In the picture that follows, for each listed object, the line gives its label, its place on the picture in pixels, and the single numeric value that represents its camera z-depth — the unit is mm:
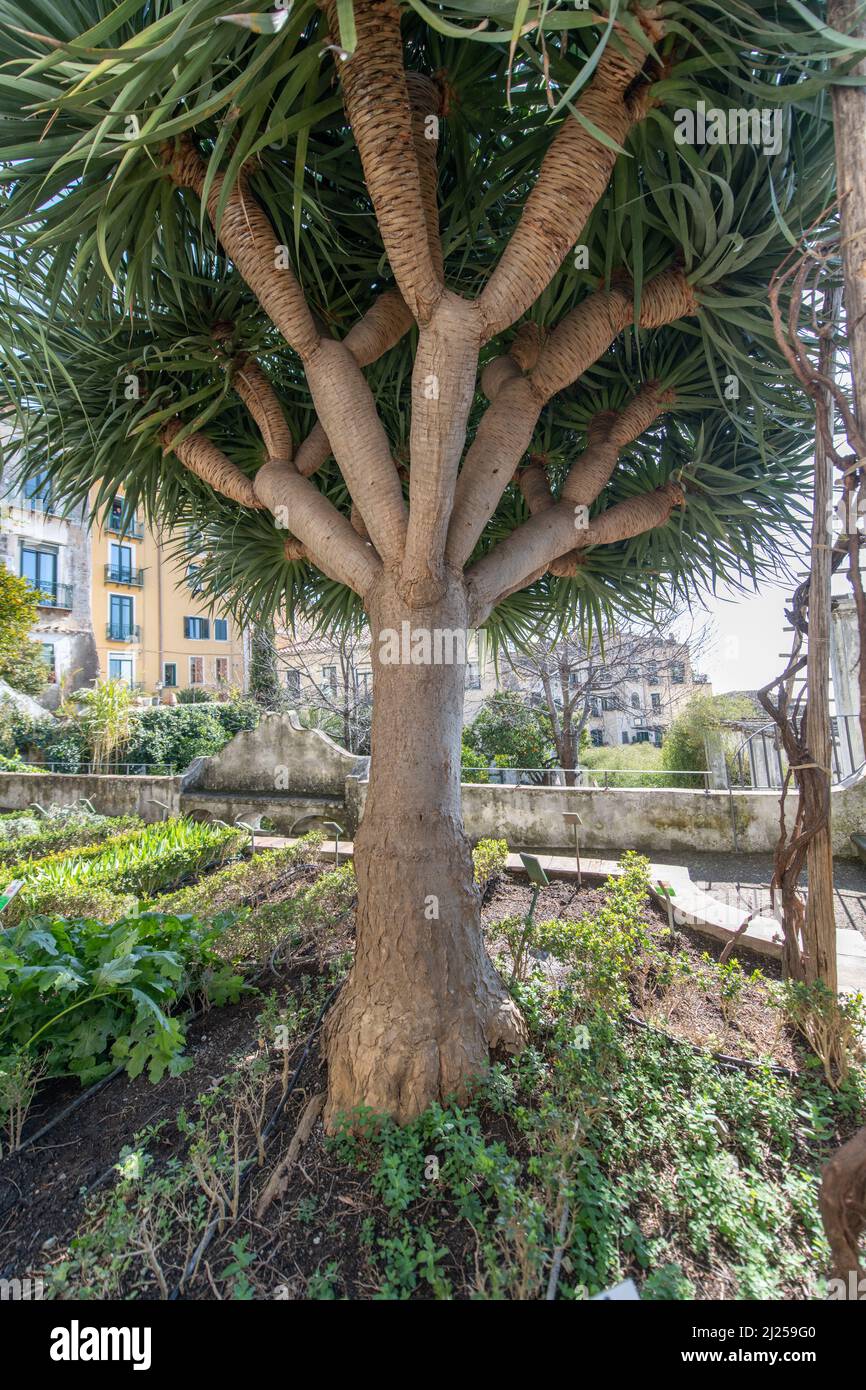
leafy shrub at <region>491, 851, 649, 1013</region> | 2664
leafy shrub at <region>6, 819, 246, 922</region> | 4568
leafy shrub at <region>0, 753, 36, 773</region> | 11922
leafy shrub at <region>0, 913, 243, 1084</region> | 2297
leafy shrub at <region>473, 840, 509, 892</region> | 4749
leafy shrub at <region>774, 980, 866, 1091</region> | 2242
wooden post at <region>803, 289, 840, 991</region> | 2449
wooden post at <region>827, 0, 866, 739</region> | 1324
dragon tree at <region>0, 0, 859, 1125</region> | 1825
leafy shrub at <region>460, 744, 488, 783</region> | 11291
